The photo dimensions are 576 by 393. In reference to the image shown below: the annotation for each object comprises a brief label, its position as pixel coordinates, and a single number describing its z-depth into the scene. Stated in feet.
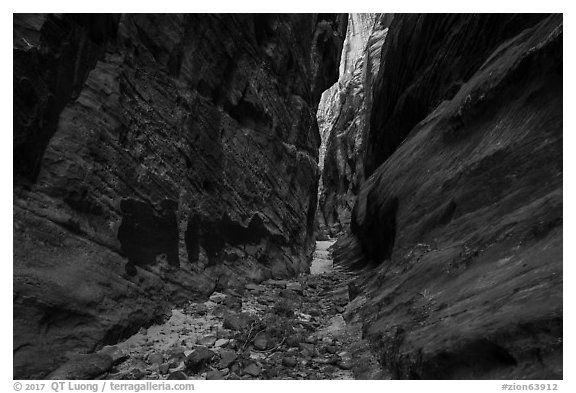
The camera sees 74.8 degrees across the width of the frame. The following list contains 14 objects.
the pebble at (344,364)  28.22
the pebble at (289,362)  28.37
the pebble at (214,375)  25.85
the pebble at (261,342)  31.24
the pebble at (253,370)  26.51
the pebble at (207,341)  30.78
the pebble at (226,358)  27.59
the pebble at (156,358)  27.58
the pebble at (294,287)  52.52
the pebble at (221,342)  30.73
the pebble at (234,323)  34.09
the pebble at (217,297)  41.44
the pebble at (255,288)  48.68
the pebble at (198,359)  26.61
